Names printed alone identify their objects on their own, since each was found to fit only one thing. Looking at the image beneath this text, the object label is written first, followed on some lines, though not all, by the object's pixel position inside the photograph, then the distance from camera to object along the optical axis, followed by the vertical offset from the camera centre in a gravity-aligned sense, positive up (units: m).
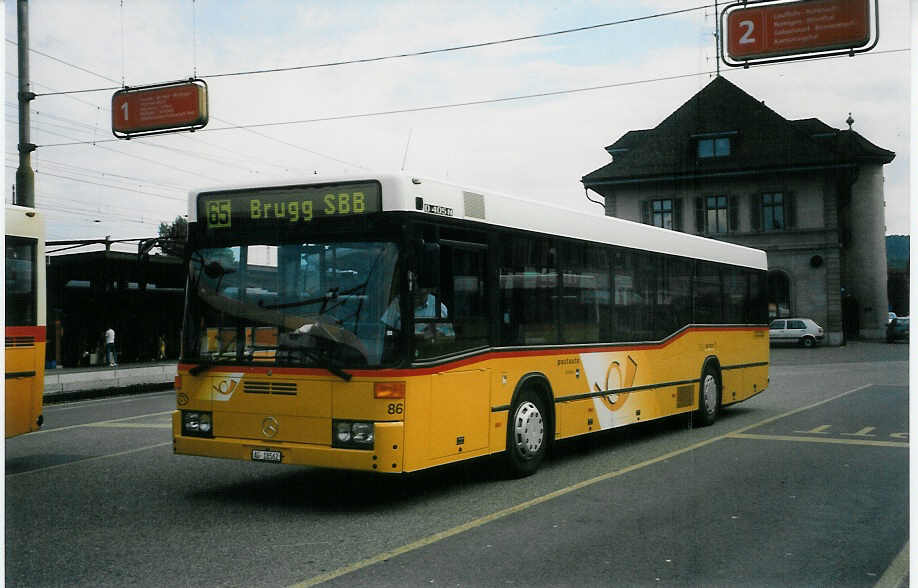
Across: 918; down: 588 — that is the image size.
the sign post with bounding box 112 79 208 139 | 12.77 +2.89
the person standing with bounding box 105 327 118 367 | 33.66 -0.92
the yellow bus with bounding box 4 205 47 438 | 10.02 +0.02
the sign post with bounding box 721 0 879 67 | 8.45 +2.57
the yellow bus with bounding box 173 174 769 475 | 7.72 -0.09
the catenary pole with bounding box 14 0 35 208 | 8.48 +2.33
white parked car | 47.06 -1.11
